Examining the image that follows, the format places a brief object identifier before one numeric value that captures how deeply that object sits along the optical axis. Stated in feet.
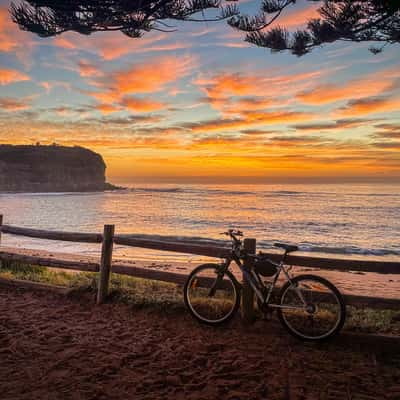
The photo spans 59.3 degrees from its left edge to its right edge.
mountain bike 16.01
